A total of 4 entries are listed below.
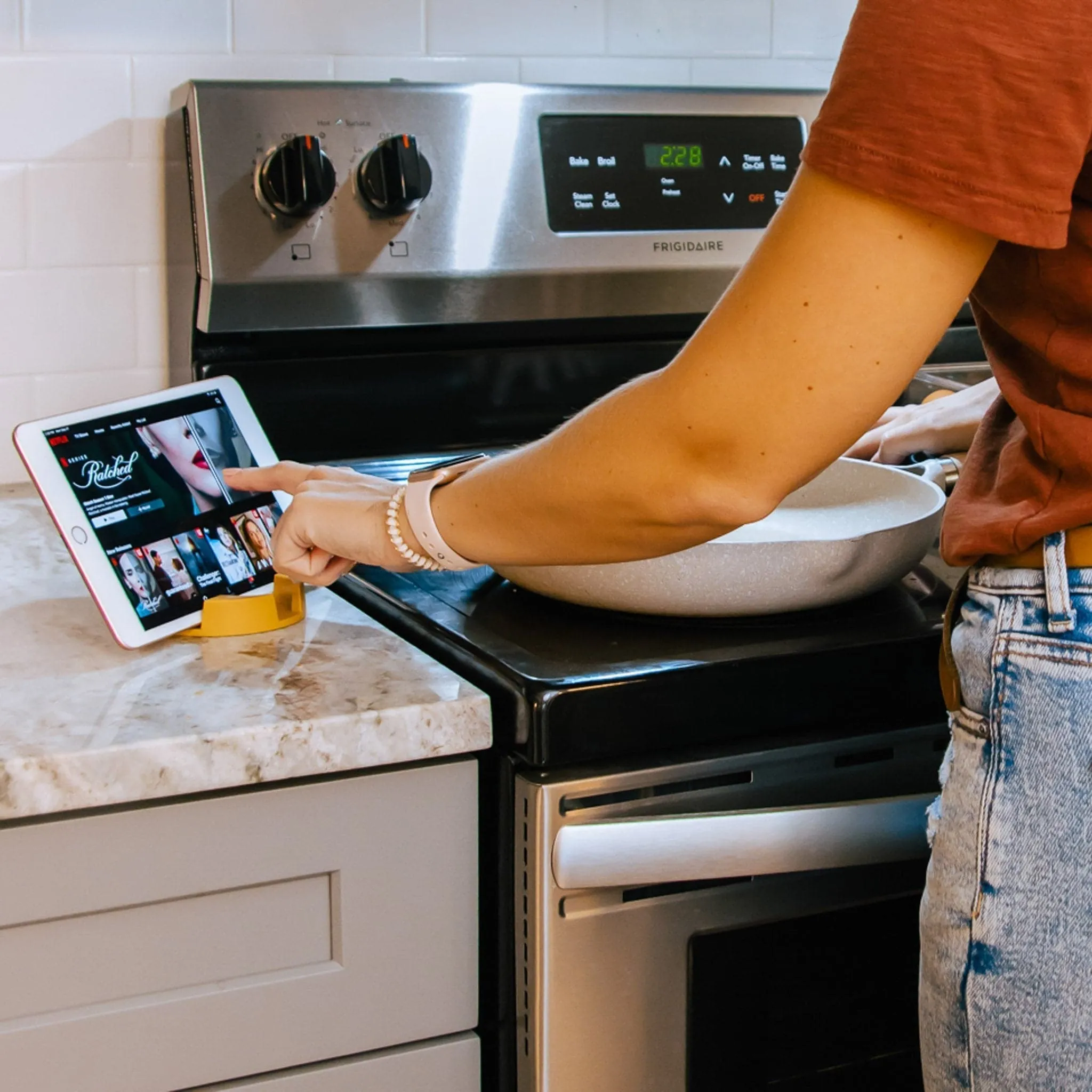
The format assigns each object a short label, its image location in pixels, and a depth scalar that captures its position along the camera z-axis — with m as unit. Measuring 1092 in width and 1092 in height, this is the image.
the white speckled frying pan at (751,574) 0.89
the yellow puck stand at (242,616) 0.94
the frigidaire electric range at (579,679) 0.85
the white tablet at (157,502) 0.92
